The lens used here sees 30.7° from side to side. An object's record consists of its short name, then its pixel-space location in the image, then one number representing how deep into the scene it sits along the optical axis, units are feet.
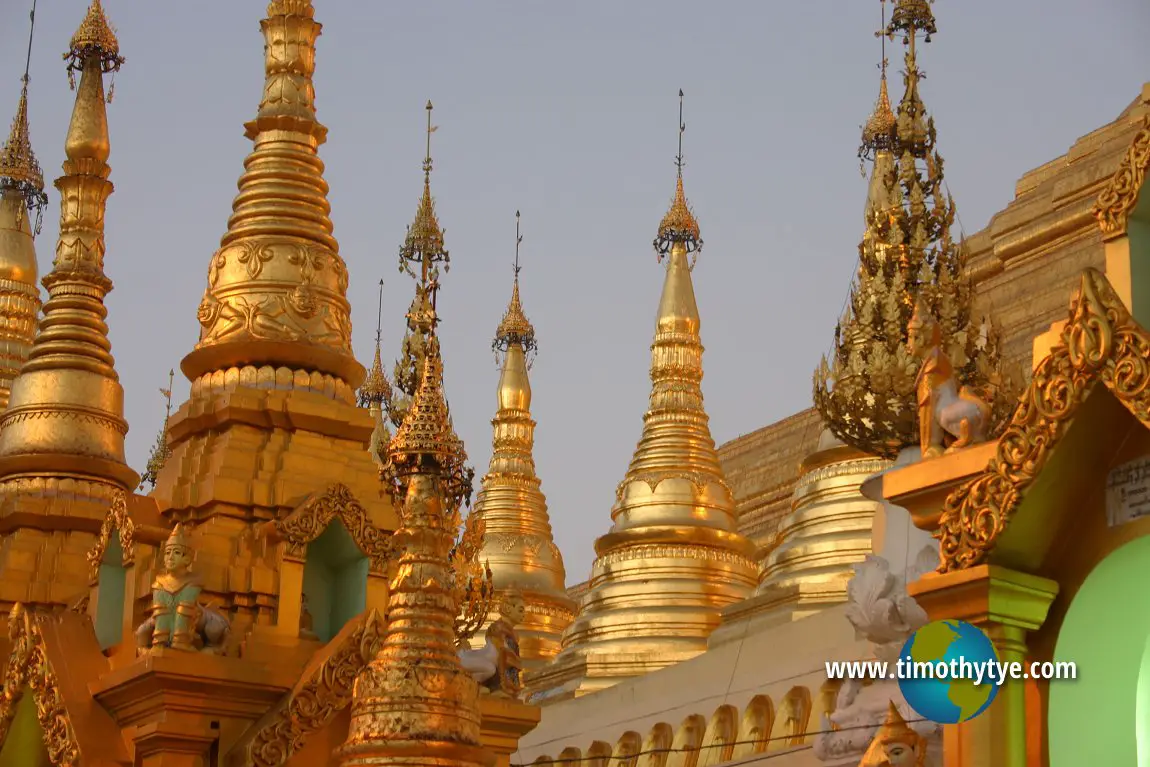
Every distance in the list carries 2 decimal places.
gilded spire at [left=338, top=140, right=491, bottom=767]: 39.70
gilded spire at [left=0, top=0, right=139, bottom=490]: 64.08
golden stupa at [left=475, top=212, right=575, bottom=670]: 89.20
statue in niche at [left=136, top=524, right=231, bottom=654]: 48.11
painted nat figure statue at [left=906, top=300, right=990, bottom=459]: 30.50
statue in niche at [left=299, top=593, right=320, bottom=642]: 52.37
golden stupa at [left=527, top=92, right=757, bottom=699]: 76.28
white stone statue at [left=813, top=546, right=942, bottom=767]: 33.78
